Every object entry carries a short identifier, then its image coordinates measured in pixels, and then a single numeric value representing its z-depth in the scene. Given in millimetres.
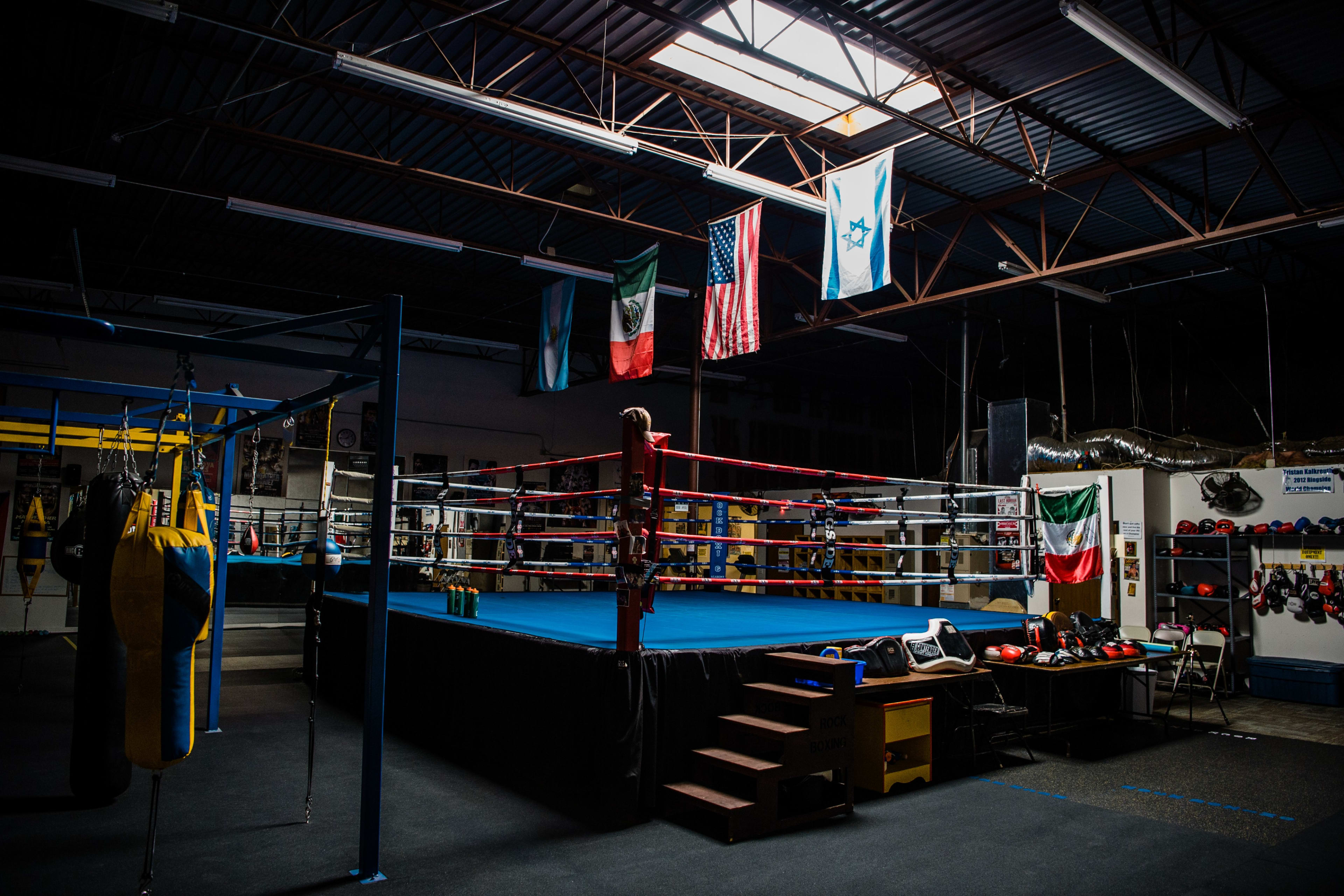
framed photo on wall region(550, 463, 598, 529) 16078
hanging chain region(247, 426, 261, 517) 12875
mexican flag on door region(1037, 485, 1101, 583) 6824
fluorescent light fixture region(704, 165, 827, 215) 7227
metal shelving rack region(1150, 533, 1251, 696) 8781
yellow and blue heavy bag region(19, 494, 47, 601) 7516
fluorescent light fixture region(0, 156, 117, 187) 7059
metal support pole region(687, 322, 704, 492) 11617
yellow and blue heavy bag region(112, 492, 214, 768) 2615
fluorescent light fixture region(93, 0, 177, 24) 5047
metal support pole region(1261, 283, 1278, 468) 8961
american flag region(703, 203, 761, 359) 8016
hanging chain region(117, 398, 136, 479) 3188
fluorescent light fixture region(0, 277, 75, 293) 9562
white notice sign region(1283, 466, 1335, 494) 8438
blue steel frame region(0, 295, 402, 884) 2725
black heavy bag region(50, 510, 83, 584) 5512
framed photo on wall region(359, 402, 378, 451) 14047
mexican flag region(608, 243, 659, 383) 8578
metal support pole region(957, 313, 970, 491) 11688
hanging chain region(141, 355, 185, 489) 2756
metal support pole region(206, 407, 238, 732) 4984
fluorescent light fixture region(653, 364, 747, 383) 15052
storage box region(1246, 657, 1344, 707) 7758
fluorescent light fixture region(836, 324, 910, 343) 11422
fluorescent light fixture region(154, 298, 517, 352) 10922
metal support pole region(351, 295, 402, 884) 3066
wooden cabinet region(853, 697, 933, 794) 4234
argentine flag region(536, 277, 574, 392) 9438
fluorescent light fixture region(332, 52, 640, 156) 5660
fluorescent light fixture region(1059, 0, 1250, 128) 4965
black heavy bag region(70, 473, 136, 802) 3514
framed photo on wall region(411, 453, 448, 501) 14391
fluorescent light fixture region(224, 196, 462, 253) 7922
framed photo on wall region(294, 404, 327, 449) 13445
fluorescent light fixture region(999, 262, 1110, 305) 9523
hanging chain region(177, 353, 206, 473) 2992
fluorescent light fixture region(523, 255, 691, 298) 9281
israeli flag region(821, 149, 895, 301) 6895
